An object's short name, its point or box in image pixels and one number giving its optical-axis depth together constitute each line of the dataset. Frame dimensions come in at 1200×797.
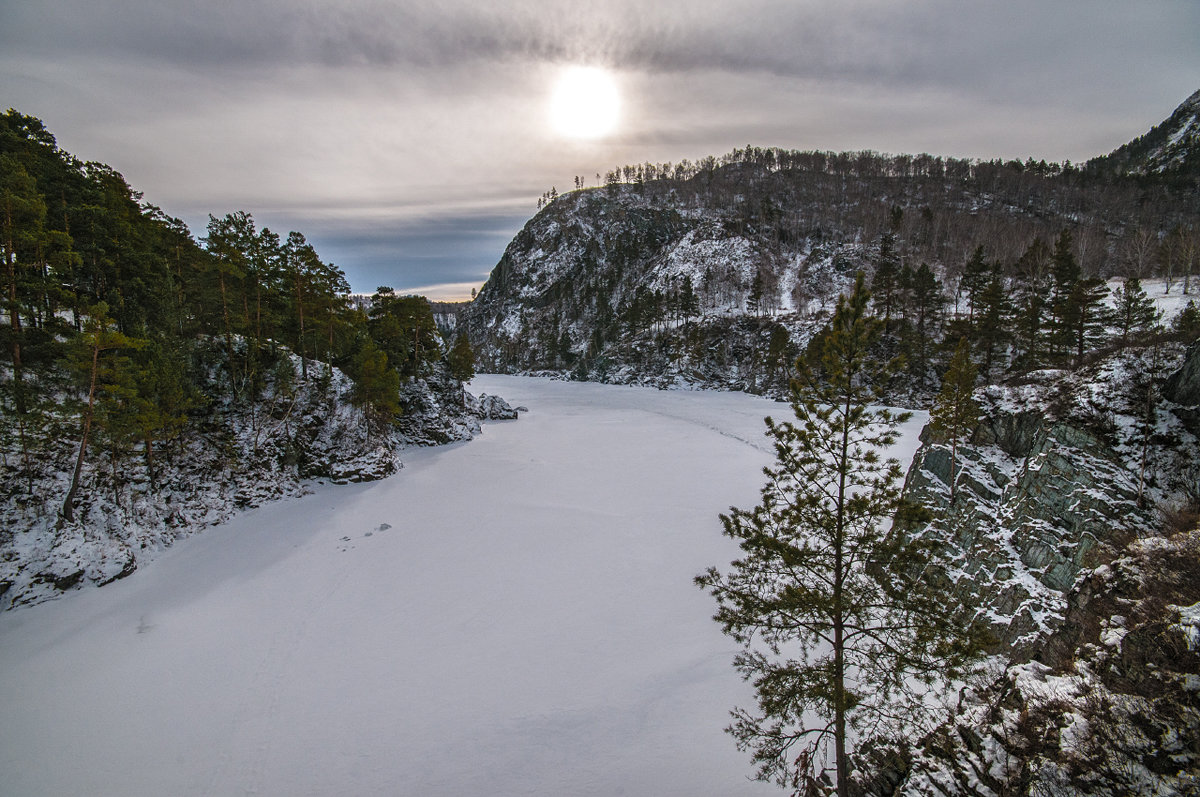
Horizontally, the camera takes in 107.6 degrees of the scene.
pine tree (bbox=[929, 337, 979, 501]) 19.77
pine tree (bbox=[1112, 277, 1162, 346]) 32.75
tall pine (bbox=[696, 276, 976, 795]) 7.93
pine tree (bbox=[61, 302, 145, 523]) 16.48
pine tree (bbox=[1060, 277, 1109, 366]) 34.38
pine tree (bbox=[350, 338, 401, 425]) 31.89
